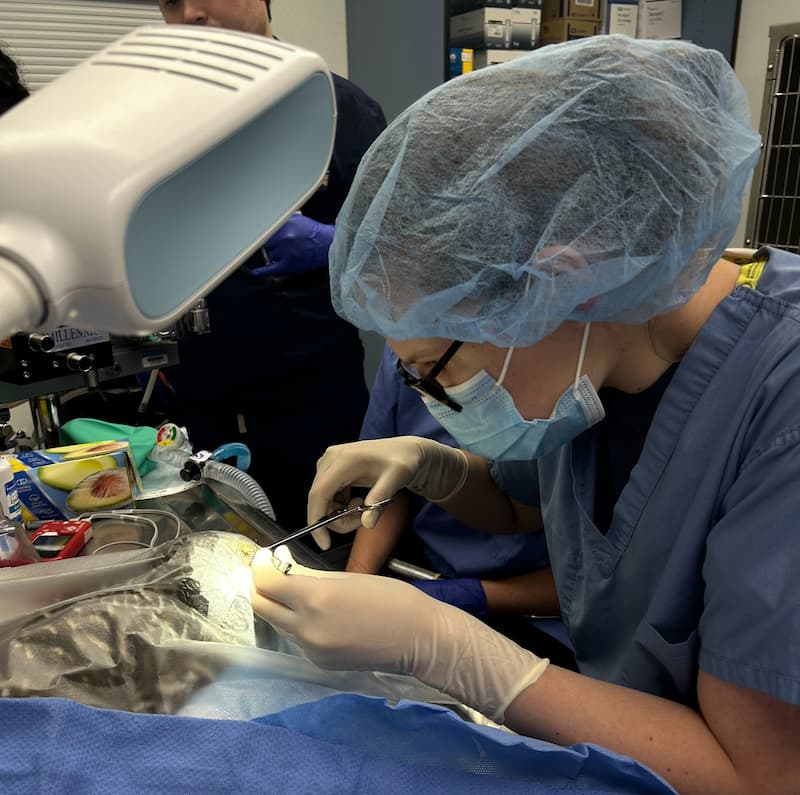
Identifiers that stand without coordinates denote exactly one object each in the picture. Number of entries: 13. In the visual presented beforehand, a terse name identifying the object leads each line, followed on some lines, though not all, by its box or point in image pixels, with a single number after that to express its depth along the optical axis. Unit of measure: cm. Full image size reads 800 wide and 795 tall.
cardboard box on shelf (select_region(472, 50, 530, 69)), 302
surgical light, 35
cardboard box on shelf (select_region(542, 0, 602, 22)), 313
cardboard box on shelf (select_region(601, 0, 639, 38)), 336
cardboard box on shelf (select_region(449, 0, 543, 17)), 295
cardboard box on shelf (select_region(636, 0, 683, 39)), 346
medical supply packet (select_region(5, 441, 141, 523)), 124
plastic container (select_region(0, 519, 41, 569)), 101
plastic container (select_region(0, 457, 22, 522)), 114
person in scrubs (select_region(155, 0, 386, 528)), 216
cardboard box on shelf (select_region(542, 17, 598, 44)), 315
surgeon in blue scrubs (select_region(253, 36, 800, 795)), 75
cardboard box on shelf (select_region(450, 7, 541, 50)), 296
